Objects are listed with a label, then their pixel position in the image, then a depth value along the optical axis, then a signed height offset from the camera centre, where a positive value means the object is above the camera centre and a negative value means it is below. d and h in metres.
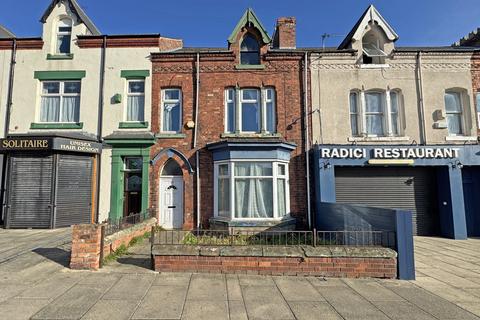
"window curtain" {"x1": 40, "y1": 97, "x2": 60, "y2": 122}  12.65 +3.86
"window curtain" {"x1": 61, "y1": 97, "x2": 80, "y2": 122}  12.63 +3.88
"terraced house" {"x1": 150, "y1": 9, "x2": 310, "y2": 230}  11.30 +2.61
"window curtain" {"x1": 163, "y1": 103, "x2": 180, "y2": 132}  12.61 +3.46
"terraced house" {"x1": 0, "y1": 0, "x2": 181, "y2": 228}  11.38 +3.20
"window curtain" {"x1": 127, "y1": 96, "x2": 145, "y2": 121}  12.68 +3.91
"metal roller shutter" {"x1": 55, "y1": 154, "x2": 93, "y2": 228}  11.45 +0.18
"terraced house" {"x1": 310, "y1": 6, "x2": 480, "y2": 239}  11.68 +2.68
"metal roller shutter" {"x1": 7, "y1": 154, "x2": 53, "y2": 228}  11.20 +0.15
